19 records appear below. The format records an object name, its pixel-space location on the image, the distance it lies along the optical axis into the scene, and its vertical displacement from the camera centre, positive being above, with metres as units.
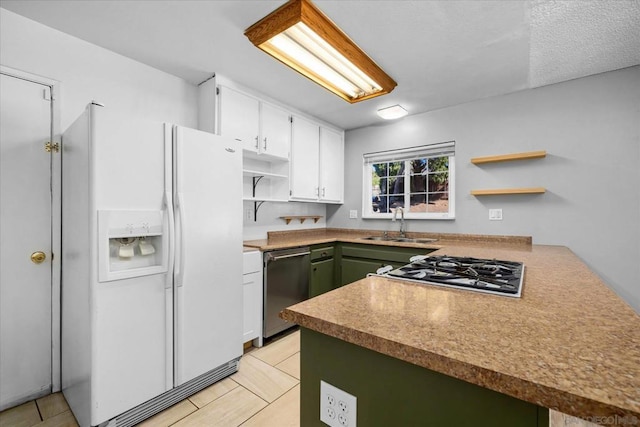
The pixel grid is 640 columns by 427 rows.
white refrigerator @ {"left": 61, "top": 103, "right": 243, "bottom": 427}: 1.50 -0.34
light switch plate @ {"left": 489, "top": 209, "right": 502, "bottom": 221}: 2.87 -0.02
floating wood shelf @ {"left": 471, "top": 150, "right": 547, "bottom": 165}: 2.61 +0.54
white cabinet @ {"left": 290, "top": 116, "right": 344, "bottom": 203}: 3.26 +0.61
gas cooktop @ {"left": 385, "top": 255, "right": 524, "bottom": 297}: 1.05 -0.28
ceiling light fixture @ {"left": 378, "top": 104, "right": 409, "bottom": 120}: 2.91 +1.06
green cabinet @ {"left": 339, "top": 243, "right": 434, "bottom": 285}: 2.85 -0.51
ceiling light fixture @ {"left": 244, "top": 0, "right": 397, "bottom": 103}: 1.65 +1.11
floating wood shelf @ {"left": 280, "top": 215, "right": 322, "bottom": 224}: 3.49 -0.09
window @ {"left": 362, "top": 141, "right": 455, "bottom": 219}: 3.30 +0.38
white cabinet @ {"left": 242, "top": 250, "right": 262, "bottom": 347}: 2.40 -0.76
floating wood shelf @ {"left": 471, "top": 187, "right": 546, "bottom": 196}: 2.60 +0.21
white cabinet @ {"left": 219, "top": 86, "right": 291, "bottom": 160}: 2.53 +0.86
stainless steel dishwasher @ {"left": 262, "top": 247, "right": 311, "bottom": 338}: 2.56 -0.70
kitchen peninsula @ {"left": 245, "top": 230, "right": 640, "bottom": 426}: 0.49 -0.30
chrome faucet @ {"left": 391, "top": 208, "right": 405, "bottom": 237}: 3.47 -0.08
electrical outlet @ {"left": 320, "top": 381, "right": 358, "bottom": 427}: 0.78 -0.57
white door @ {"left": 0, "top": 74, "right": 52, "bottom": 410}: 1.75 -0.21
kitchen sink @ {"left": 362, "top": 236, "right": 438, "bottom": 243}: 3.22 -0.33
